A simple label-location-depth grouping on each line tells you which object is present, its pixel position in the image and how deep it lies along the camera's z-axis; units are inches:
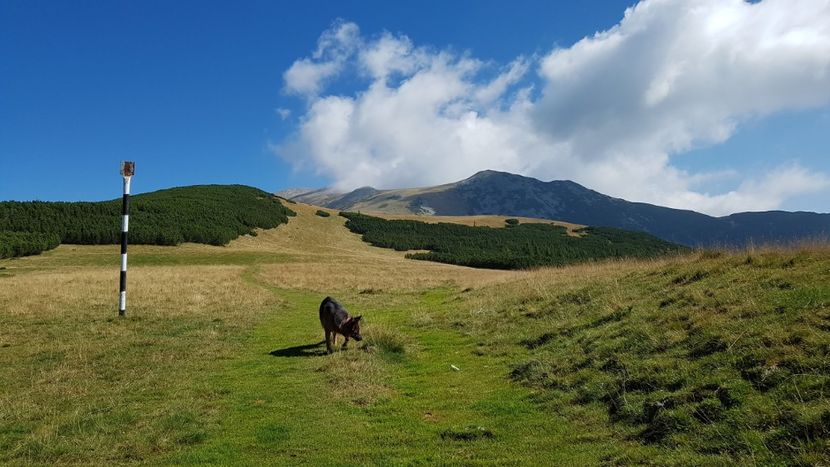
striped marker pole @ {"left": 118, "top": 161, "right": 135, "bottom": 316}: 893.8
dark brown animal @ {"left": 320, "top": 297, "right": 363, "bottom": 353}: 599.2
